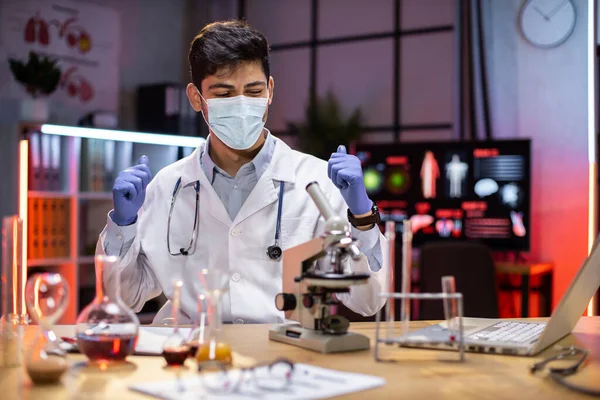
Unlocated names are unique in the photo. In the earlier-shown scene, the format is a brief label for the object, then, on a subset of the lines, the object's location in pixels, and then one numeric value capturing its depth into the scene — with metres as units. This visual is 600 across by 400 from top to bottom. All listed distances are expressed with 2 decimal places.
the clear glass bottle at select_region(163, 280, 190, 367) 1.29
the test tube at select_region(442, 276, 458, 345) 1.35
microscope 1.41
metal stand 1.34
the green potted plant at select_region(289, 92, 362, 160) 5.89
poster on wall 5.35
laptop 1.45
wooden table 1.11
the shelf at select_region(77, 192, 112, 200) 5.10
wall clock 5.12
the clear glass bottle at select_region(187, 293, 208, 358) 1.30
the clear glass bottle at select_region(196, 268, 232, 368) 1.26
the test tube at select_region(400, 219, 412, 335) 1.26
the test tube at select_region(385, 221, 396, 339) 1.37
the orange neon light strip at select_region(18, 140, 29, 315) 4.57
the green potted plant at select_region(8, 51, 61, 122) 5.11
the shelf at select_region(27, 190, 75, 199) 4.77
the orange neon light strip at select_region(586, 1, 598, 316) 4.52
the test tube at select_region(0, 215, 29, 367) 1.28
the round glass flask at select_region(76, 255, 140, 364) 1.27
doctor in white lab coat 2.22
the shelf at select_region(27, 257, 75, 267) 4.84
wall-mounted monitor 4.90
